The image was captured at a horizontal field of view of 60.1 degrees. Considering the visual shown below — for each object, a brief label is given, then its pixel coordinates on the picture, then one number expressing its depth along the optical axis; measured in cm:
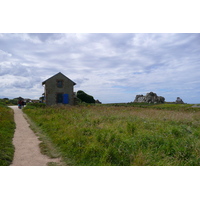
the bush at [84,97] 4388
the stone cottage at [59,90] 3116
